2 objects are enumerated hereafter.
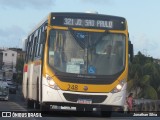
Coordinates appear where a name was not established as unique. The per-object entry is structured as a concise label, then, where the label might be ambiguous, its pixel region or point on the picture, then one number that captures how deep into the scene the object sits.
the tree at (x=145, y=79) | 45.25
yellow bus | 16.84
